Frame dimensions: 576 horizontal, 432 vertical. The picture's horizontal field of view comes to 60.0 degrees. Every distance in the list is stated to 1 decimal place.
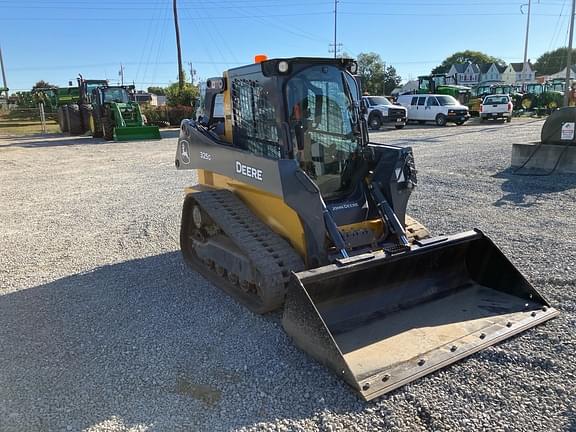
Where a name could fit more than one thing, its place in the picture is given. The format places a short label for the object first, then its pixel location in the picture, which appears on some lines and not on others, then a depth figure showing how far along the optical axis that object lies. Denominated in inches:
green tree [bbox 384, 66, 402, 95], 3341.5
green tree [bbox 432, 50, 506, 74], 4343.0
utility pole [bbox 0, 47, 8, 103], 1866.1
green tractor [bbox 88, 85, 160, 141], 858.8
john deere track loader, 146.6
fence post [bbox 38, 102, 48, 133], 1064.0
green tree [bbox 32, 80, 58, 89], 2465.6
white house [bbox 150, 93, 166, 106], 2043.6
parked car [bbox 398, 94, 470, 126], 1064.2
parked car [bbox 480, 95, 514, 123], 1117.7
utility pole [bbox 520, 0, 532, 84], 2126.0
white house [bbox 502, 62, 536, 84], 4008.4
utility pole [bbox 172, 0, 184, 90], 1304.1
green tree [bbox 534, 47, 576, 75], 4195.4
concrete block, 424.8
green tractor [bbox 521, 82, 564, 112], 1378.0
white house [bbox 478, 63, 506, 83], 3927.2
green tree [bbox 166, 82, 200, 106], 1307.8
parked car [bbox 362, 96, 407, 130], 1033.5
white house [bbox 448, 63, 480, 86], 3745.1
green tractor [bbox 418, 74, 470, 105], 1342.3
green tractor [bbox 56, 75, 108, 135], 970.1
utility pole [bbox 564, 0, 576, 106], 1038.1
